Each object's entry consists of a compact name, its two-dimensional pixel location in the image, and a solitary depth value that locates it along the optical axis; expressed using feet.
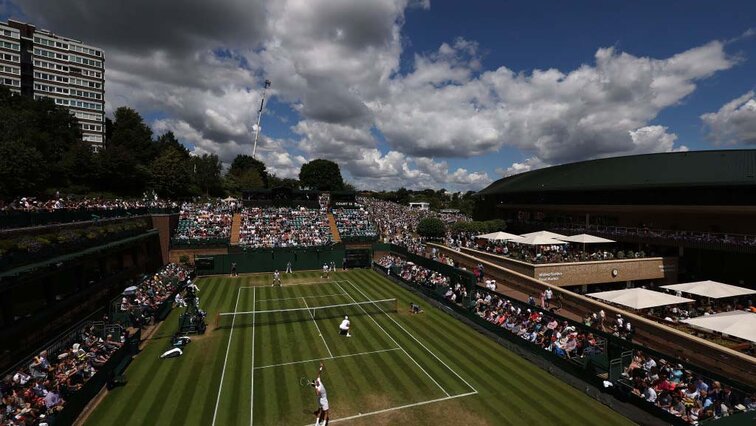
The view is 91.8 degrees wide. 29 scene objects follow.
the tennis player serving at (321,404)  39.37
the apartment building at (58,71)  219.00
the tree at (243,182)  294.25
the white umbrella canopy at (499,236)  110.20
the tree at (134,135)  228.43
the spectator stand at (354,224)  145.12
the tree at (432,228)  155.22
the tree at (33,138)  125.18
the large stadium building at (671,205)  96.32
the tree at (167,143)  249.86
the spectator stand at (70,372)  38.83
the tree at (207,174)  257.96
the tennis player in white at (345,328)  68.68
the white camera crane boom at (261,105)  334.44
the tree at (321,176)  390.42
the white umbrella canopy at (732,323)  45.48
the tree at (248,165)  402.11
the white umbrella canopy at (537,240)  98.79
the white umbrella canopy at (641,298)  60.85
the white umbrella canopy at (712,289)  65.31
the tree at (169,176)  199.52
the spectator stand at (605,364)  39.63
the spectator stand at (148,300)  70.59
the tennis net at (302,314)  76.59
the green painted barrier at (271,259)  123.44
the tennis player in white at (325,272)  122.54
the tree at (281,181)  420.23
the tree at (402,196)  514.80
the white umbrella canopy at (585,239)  101.48
